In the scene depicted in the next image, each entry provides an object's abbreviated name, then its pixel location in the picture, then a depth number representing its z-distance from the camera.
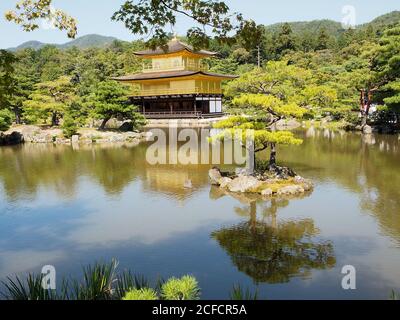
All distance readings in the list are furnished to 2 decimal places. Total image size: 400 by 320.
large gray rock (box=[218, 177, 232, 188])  14.85
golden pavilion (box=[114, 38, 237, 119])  37.28
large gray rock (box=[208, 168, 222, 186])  15.42
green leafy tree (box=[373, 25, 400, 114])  28.45
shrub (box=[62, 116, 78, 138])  30.69
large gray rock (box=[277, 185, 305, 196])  13.56
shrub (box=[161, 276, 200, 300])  4.96
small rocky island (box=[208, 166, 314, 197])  13.66
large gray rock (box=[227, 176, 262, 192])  14.07
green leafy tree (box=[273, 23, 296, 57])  68.19
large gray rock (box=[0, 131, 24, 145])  30.83
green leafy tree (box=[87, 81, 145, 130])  30.83
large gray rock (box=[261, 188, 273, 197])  13.48
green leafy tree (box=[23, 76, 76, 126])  32.97
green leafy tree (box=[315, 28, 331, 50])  70.32
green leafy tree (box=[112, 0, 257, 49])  5.87
